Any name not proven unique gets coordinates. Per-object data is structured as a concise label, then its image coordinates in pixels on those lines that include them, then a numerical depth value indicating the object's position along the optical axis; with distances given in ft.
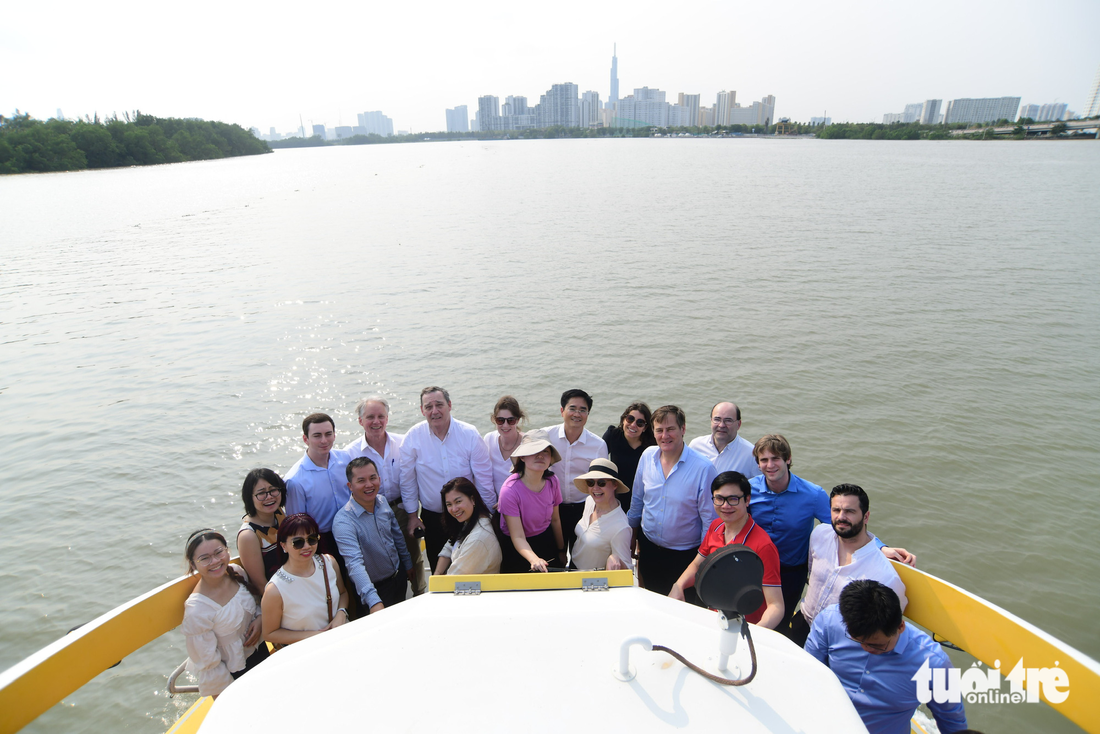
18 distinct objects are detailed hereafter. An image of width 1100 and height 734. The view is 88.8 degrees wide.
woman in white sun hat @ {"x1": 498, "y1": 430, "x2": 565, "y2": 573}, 13.46
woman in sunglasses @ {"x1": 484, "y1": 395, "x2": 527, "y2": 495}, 16.22
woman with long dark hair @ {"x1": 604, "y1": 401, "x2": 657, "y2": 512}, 15.84
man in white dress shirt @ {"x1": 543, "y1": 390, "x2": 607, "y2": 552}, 15.98
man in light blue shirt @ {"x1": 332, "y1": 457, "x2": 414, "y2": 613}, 13.51
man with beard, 11.53
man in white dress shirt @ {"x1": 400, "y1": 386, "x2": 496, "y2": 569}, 16.48
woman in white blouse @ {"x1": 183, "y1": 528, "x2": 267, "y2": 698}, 11.76
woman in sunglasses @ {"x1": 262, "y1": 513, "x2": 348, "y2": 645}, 11.60
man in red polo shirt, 11.45
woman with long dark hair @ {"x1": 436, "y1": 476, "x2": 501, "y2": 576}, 12.96
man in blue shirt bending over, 9.48
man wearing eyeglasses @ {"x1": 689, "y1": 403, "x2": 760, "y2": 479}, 15.28
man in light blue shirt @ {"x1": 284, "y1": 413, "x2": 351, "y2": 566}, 15.12
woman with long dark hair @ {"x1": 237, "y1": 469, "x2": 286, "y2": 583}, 12.98
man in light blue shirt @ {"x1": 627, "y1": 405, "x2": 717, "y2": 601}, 13.76
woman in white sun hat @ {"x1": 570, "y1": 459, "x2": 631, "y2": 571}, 13.12
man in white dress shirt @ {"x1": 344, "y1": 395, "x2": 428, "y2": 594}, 16.31
